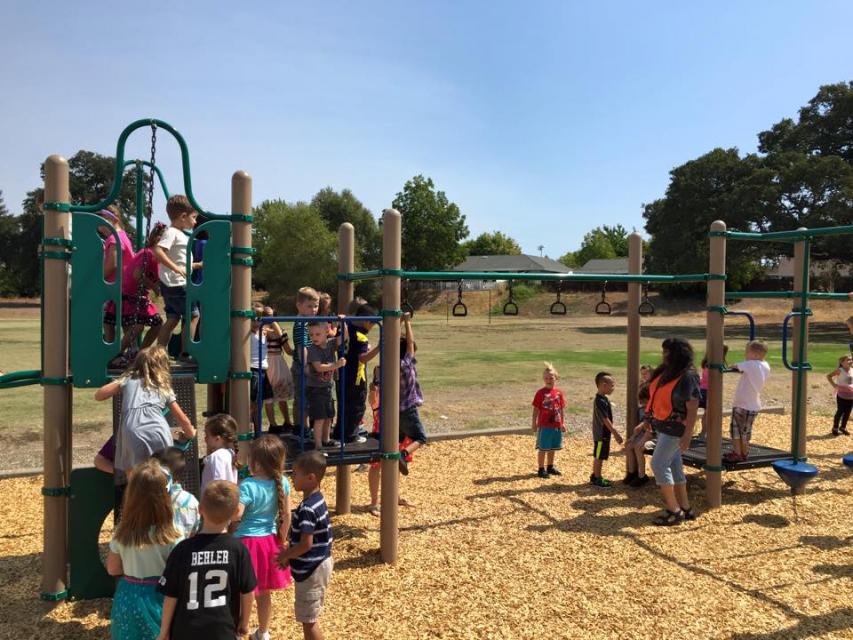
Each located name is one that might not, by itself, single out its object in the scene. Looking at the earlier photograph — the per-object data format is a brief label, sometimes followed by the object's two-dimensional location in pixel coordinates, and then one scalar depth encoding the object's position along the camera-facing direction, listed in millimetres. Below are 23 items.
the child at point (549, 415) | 7316
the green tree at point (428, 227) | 67875
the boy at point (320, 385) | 5387
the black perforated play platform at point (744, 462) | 6574
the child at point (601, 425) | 7039
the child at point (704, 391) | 6688
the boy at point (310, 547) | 3369
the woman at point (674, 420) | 5879
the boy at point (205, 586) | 2723
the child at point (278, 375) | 6165
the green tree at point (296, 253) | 58812
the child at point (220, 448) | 3822
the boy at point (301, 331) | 5125
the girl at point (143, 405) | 3818
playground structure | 4164
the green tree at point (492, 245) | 100812
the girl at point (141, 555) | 3068
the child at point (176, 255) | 4453
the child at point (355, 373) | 5609
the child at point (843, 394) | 9867
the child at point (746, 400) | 6691
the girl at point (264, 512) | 3617
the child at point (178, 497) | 3338
